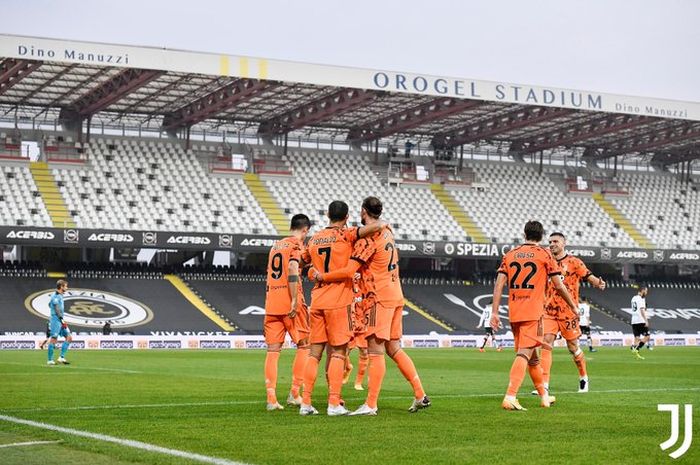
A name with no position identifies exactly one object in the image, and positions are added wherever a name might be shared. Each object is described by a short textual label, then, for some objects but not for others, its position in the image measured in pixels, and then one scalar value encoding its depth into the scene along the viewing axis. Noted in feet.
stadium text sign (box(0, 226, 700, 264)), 165.07
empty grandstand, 165.48
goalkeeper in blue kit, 91.81
